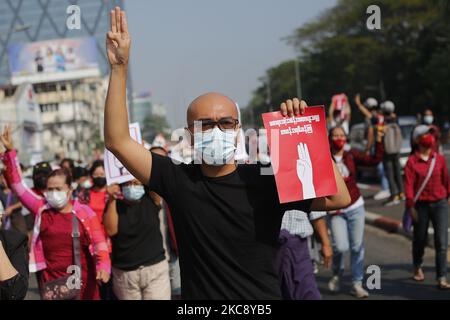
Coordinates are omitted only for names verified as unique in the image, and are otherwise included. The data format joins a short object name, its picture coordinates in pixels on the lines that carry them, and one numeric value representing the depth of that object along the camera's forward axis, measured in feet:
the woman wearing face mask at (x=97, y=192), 22.77
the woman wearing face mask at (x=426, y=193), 24.17
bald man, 9.41
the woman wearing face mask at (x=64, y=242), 17.49
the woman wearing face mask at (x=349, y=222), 24.20
